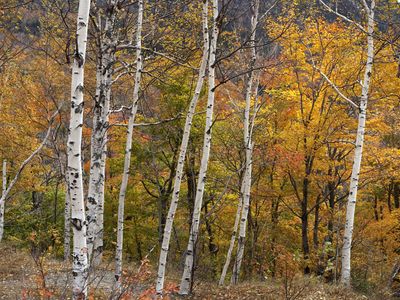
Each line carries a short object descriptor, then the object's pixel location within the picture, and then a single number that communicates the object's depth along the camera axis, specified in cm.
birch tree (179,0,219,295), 723
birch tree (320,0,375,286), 930
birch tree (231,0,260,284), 980
